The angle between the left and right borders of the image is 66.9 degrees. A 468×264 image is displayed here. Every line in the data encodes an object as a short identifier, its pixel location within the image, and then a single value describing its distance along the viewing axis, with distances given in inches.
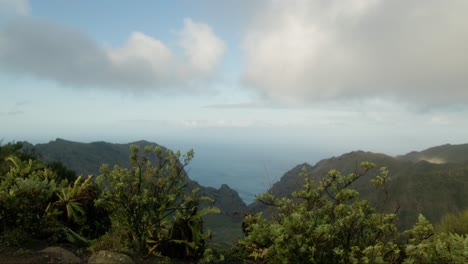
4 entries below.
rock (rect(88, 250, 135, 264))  228.1
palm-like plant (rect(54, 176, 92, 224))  304.2
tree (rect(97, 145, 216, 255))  261.7
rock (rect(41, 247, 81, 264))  242.8
